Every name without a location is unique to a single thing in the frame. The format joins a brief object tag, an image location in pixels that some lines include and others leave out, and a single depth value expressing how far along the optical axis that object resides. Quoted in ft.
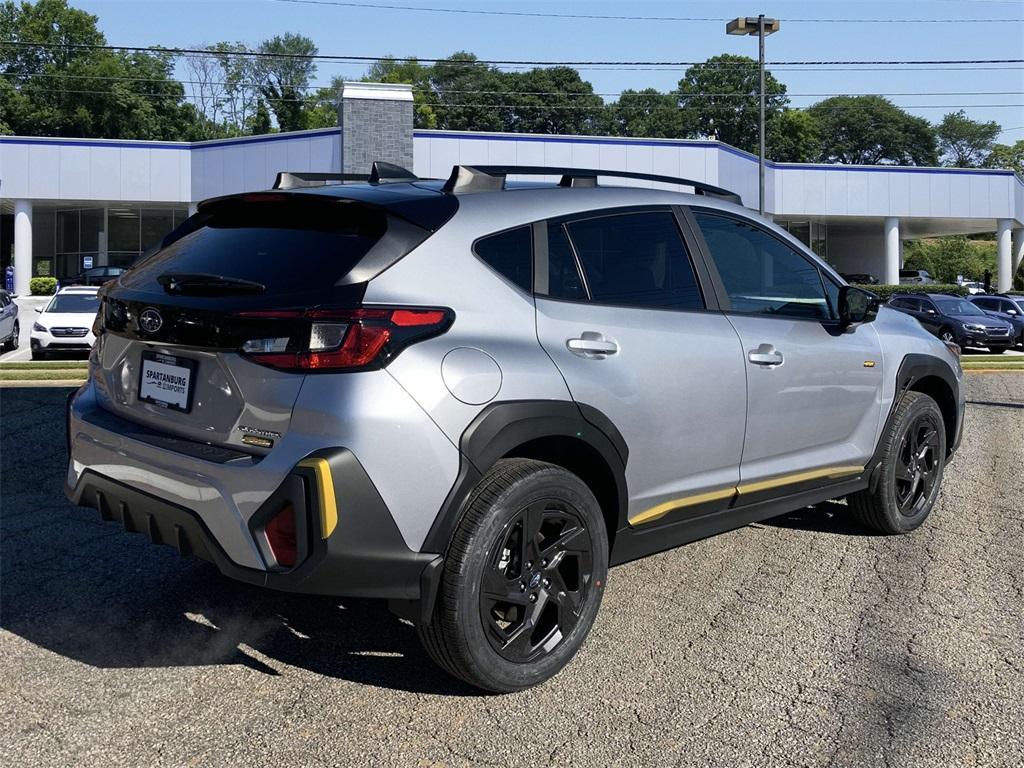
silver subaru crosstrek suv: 10.02
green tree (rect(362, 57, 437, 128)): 298.15
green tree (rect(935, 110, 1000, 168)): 401.70
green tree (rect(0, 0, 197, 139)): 237.45
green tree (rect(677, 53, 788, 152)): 319.27
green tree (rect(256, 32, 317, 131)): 306.96
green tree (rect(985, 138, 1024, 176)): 398.62
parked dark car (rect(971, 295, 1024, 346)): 80.85
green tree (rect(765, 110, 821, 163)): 330.54
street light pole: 93.09
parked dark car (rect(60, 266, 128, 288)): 123.13
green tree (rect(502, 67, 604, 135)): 315.58
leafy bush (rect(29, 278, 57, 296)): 127.75
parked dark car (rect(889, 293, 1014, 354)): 78.38
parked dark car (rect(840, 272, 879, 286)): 150.61
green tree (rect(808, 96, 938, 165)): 350.02
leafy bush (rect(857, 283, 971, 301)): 132.26
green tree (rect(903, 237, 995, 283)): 248.73
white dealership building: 107.86
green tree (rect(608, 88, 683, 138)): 324.19
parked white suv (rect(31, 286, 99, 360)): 62.44
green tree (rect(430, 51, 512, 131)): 314.35
